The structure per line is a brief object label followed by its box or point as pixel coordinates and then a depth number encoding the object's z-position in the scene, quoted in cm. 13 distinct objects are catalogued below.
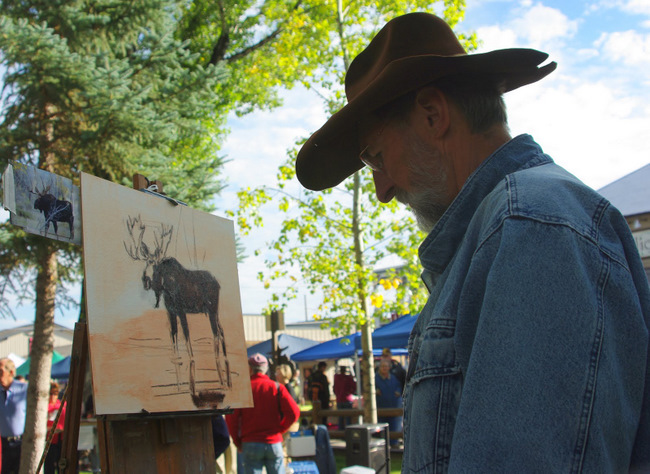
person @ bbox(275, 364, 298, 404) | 680
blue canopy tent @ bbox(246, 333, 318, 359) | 1475
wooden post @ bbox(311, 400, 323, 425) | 987
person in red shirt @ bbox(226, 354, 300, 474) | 534
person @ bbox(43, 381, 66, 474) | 745
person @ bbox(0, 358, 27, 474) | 669
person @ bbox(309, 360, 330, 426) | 1221
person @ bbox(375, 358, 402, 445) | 952
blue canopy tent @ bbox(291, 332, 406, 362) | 1223
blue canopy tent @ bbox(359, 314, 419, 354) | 988
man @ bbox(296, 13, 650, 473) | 70
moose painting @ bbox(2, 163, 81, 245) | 222
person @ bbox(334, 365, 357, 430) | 1225
